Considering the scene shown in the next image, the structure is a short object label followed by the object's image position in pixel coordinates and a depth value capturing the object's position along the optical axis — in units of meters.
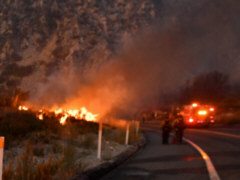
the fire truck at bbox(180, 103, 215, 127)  32.50
